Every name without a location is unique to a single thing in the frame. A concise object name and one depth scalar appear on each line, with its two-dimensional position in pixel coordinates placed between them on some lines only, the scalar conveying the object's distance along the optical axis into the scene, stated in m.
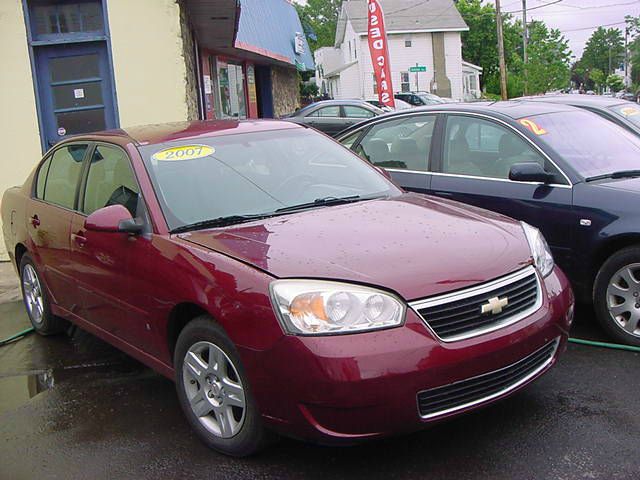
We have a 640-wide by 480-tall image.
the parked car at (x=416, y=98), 31.77
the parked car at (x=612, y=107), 7.47
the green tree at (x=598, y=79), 93.12
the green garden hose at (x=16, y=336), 5.79
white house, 50.75
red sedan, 3.03
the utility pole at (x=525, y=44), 36.77
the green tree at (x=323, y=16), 81.69
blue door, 8.91
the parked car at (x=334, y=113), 18.50
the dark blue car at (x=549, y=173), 4.68
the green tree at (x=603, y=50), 125.88
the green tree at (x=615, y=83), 88.67
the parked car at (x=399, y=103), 22.66
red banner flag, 19.34
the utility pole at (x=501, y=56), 36.96
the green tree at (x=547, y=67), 36.28
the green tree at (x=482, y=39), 61.34
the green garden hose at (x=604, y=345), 4.57
